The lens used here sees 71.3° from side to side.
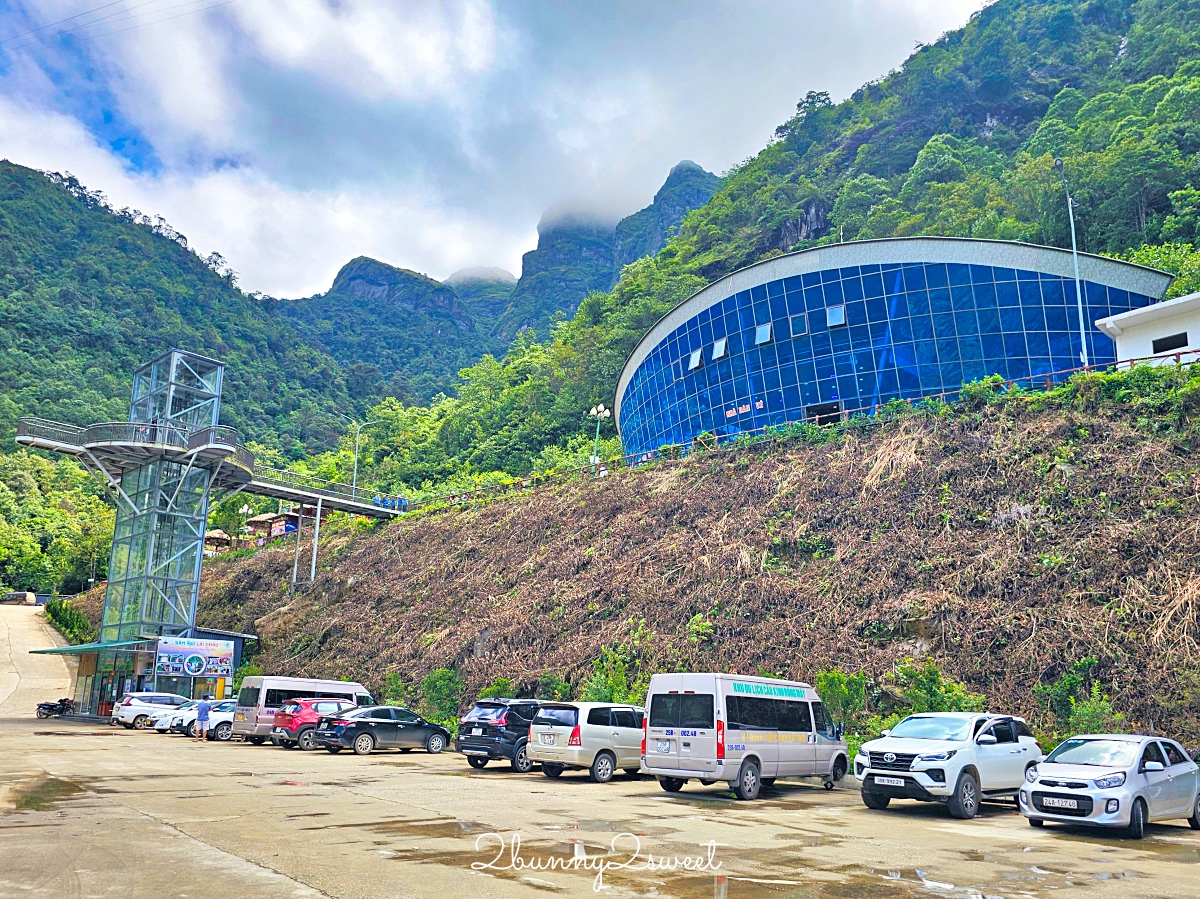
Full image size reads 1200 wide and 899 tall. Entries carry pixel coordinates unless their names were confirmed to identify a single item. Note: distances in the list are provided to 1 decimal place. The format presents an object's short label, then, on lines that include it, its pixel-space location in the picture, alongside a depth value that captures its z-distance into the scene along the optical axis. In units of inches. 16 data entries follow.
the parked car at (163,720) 1166.3
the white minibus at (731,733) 556.4
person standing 1046.4
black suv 733.3
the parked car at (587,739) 656.4
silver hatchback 430.9
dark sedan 875.4
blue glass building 1558.8
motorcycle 1417.3
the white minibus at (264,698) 959.6
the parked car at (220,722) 1042.7
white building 1192.2
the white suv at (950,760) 494.0
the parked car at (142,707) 1210.0
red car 927.7
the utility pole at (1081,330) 1394.9
